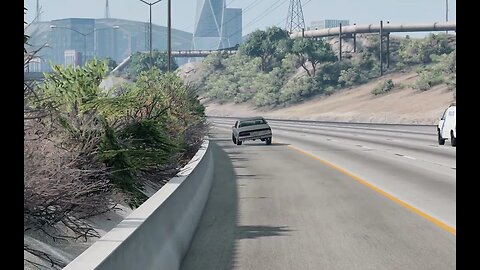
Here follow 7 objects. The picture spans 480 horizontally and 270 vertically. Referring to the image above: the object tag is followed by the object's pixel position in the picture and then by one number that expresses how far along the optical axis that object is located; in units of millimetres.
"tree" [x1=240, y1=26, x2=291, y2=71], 168750
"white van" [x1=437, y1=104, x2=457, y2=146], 43981
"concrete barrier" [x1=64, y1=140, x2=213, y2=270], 7812
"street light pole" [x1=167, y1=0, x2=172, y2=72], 57219
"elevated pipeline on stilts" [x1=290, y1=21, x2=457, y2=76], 164000
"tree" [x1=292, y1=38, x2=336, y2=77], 150875
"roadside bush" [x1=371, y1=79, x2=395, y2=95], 124381
